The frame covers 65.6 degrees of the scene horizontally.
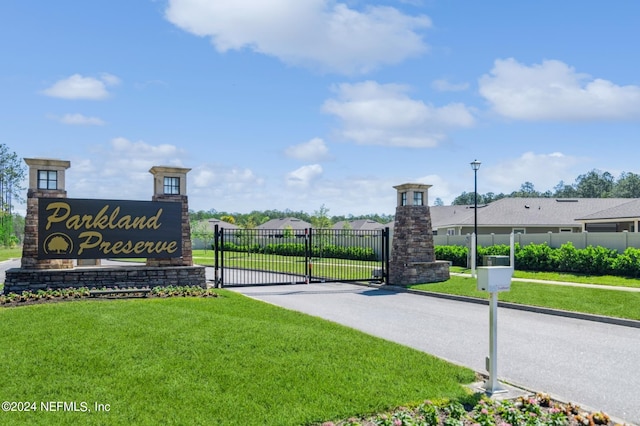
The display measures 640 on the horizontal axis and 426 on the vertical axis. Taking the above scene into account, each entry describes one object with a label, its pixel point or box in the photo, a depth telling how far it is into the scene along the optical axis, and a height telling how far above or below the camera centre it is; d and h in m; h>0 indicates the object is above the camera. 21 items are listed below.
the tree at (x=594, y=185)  87.38 +7.87
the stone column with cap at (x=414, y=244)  18.02 -0.58
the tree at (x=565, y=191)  94.32 +7.38
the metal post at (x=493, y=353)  6.01 -1.53
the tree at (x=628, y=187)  76.38 +6.55
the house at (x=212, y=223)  65.61 +0.53
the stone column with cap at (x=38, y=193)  13.59 +0.97
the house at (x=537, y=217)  35.41 +0.83
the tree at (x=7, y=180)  62.31 +6.11
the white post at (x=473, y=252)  19.02 -0.99
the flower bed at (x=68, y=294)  11.59 -1.68
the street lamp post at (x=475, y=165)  21.71 +2.77
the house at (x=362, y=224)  60.69 +0.48
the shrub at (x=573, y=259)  18.66 -1.25
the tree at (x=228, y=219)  91.15 +1.65
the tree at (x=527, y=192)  95.28 +7.43
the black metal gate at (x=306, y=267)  18.70 -2.01
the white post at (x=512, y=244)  19.54 -0.62
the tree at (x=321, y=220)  57.17 +0.94
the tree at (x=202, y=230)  54.47 -0.28
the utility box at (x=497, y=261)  6.10 -0.40
